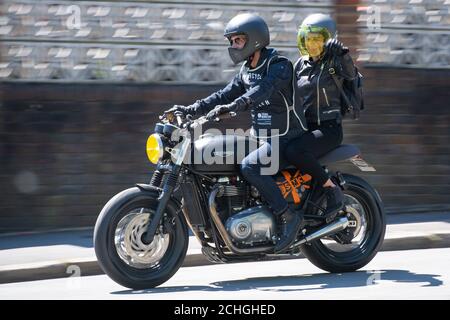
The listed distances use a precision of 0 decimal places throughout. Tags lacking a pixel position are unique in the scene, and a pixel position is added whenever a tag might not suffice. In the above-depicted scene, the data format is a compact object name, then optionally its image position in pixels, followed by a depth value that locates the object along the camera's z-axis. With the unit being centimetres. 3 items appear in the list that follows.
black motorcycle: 1476
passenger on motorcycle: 1584
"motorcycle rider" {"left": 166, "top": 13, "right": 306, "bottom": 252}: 1539
